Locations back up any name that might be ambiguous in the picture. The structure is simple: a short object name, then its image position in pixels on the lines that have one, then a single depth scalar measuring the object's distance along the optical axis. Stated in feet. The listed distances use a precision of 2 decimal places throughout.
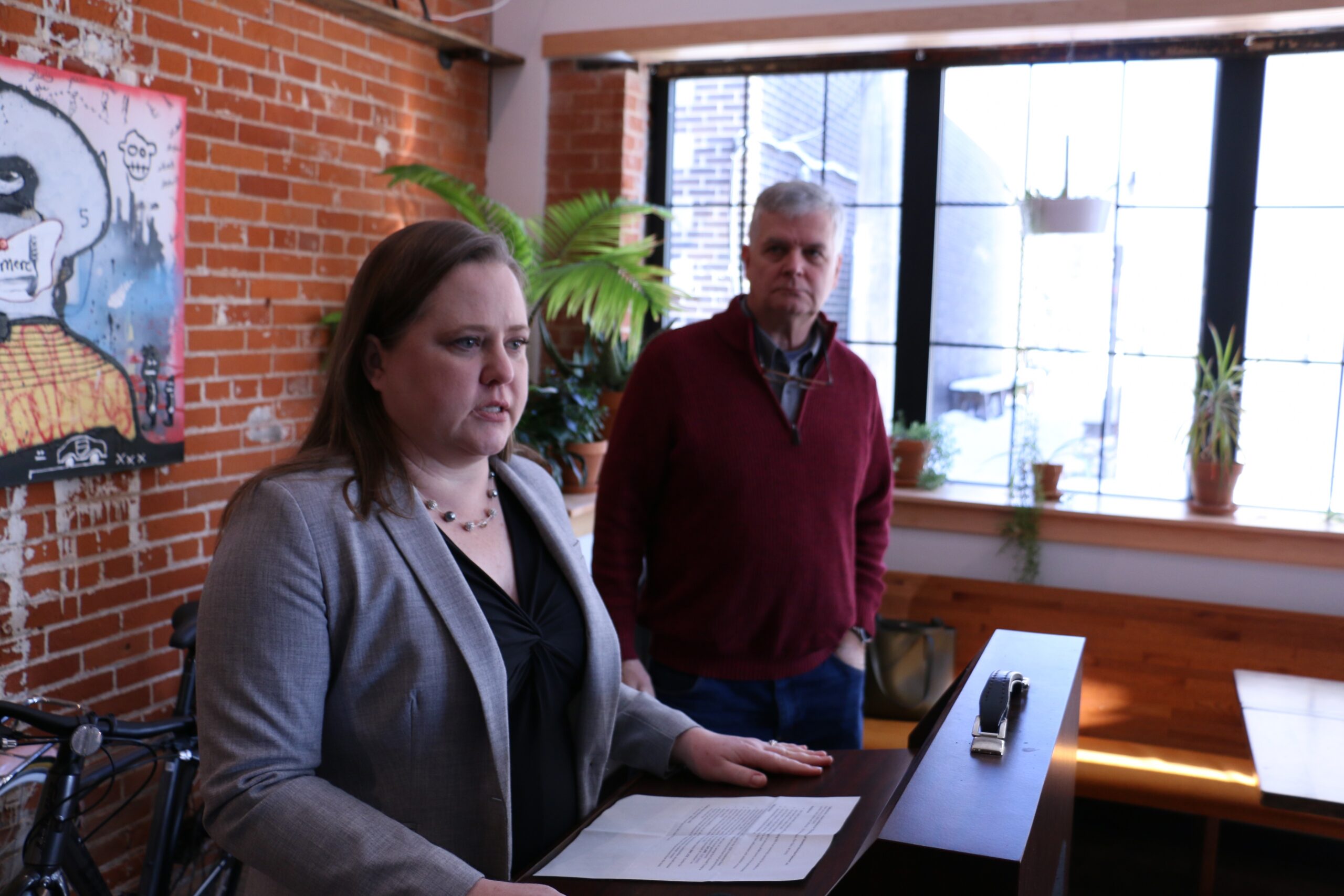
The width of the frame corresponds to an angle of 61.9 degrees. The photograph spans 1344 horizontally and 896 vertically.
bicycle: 7.28
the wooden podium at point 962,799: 2.72
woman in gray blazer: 3.70
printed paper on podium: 3.70
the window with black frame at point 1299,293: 12.64
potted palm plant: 12.53
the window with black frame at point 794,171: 14.55
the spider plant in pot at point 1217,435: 12.70
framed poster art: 8.64
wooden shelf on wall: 11.98
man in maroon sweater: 7.61
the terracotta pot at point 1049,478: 13.39
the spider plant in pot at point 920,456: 13.98
